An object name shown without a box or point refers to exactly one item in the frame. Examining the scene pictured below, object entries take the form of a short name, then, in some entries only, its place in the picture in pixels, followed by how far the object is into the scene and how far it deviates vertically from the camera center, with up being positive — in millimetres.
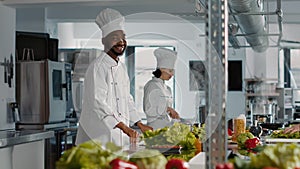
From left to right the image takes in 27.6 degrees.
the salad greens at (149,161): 1531 -181
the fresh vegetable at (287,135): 3769 -291
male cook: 3809 -29
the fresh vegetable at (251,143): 3190 -285
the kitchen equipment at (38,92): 6574 -22
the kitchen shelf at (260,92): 10219 -51
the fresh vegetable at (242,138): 3288 -269
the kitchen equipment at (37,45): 7535 +576
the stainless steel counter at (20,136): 4011 -330
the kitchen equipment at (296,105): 10405 -294
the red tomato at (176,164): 1558 -193
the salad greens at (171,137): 2986 -240
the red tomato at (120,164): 1425 -177
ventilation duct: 4809 +659
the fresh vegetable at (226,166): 1309 -167
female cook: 5277 -50
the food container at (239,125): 4165 -252
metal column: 1637 +36
